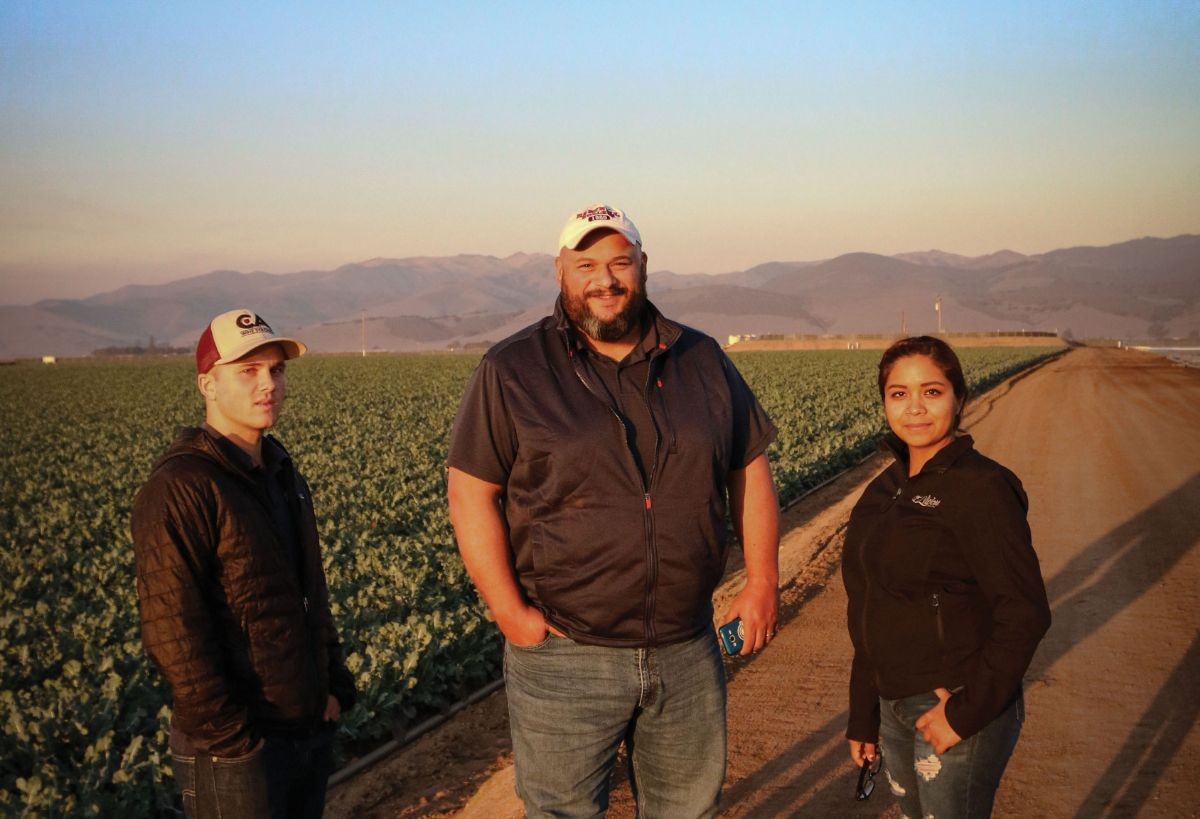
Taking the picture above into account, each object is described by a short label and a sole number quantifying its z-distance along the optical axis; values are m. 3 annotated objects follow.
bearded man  2.82
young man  2.70
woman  2.69
